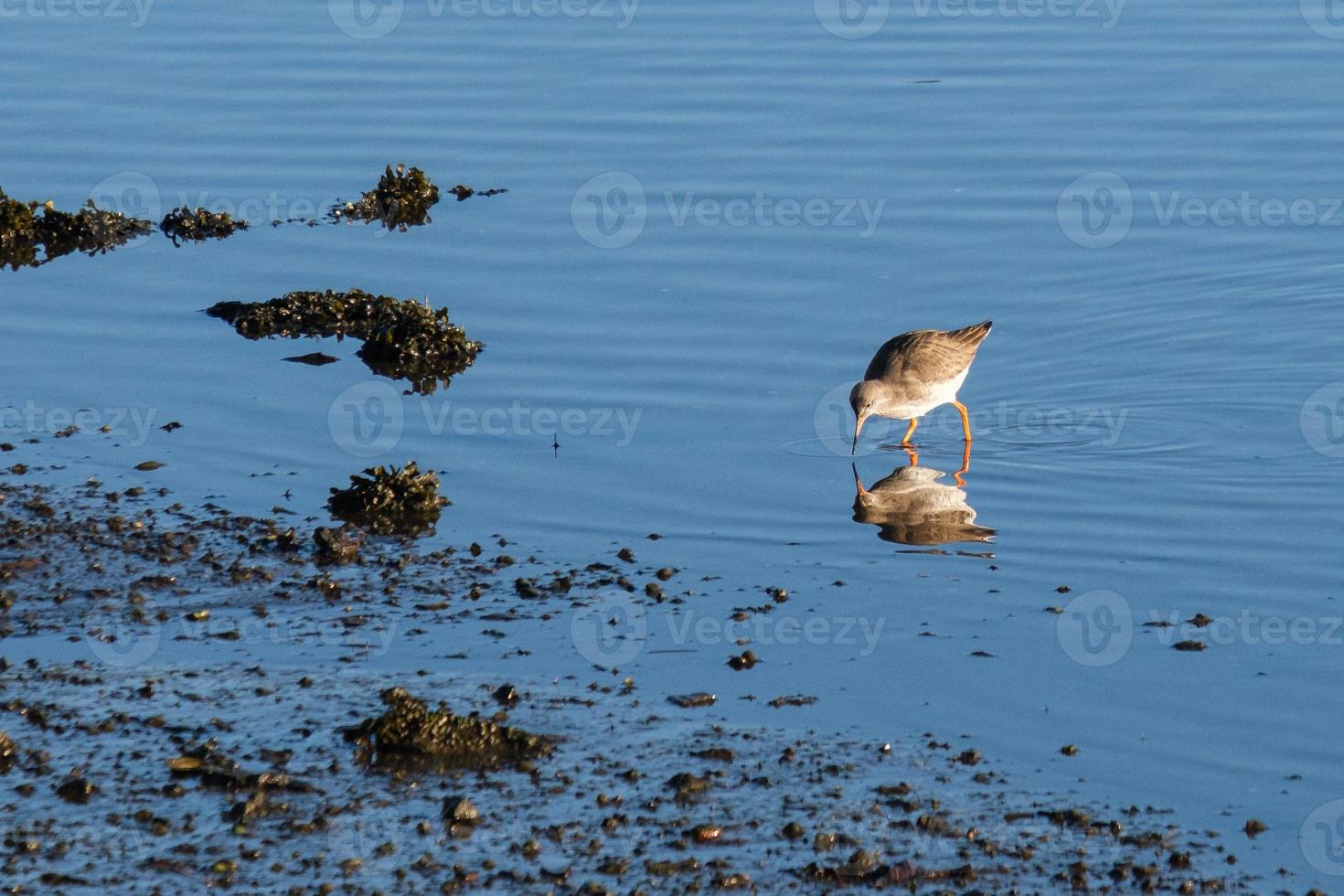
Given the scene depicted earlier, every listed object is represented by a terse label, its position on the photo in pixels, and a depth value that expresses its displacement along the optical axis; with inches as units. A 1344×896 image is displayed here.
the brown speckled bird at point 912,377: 569.6
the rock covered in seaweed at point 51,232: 765.9
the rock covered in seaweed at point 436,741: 357.7
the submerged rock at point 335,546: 466.3
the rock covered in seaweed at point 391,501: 500.7
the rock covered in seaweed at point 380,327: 647.1
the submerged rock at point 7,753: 350.0
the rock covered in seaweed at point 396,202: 803.4
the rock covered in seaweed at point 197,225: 785.6
